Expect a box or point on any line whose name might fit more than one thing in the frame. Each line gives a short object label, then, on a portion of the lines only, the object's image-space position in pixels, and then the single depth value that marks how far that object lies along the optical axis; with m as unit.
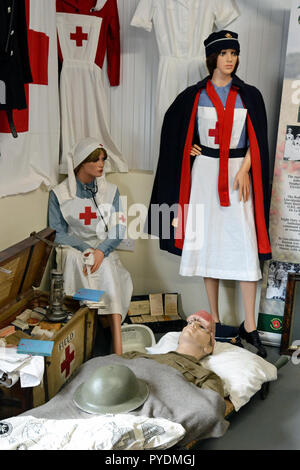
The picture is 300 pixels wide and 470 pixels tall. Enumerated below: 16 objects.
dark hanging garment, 2.35
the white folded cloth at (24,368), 2.11
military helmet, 2.02
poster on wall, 2.98
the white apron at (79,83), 3.26
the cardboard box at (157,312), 3.46
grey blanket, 2.03
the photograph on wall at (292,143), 3.04
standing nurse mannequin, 2.89
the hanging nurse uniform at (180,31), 3.17
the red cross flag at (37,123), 2.76
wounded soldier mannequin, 2.33
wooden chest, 2.26
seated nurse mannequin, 3.02
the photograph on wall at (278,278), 3.20
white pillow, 2.44
